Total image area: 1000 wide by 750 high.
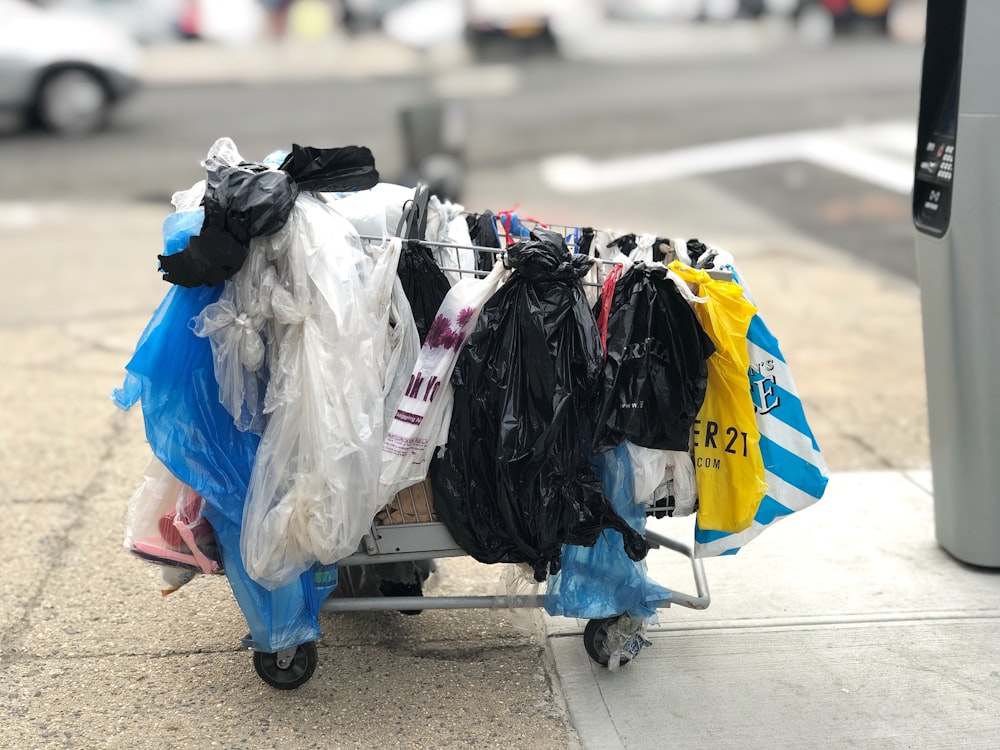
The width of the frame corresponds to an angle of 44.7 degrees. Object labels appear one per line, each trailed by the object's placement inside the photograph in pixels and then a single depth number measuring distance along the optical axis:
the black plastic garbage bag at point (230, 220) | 3.05
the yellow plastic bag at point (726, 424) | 3.22
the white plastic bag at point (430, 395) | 3.20
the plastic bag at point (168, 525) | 3.30
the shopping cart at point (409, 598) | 3.36
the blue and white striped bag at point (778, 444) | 3.33
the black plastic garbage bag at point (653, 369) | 3.22
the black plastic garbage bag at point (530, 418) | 3.19
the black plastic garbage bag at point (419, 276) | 3.32
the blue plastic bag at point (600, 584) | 3.42
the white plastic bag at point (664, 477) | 3.28
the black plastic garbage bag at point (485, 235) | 3.56
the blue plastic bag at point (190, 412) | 3.17
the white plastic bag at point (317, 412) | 3.13
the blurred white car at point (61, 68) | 12.70
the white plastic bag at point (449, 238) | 3.47
